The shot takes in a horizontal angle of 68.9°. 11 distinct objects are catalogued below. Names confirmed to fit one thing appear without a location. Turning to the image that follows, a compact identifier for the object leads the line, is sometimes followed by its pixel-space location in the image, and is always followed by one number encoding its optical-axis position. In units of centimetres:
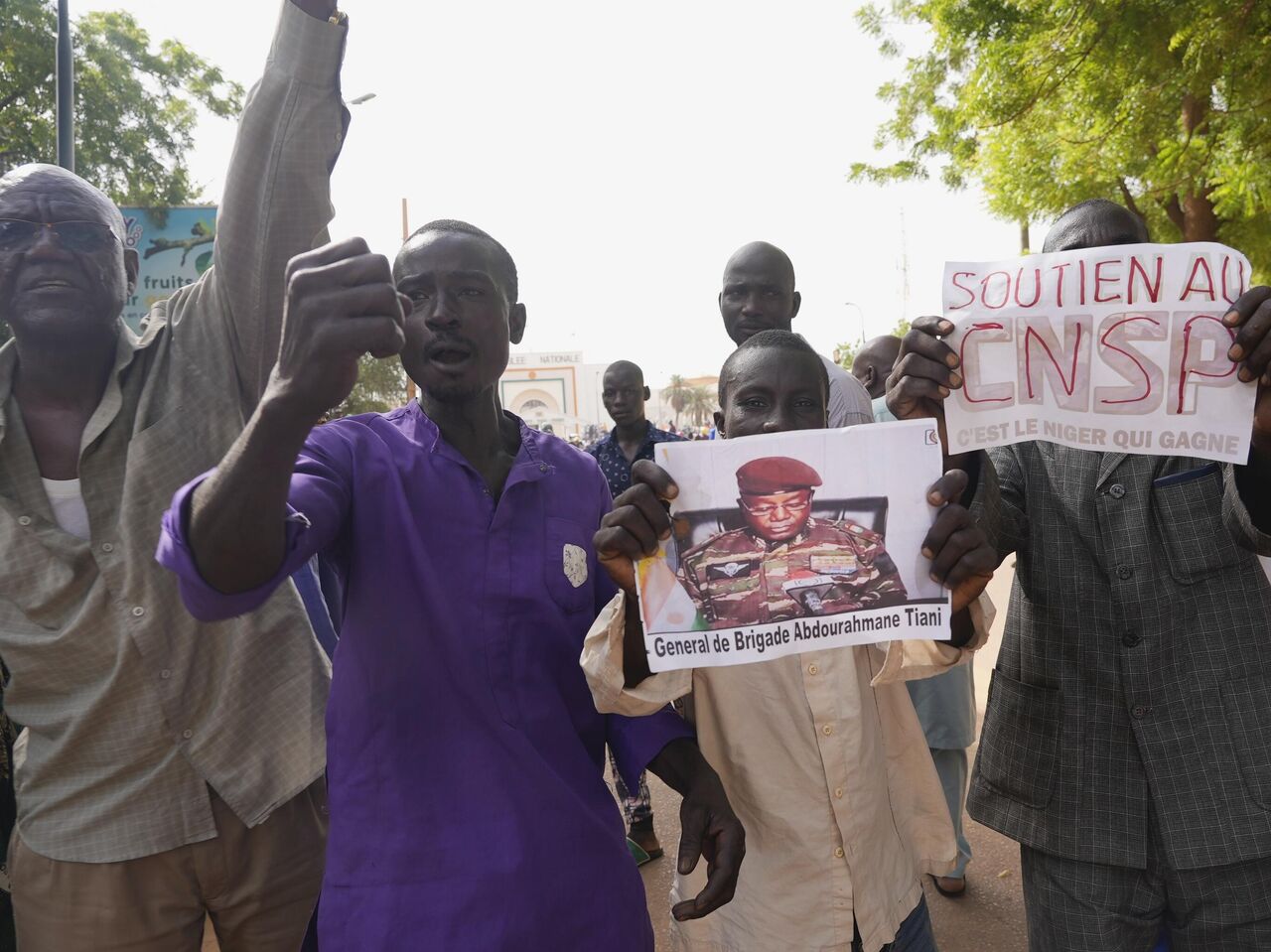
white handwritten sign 172
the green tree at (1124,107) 736
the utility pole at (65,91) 856
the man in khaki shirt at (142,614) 199
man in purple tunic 155
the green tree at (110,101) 1261
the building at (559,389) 7800
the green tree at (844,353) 3306
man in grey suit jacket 183
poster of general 161
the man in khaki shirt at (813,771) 181
